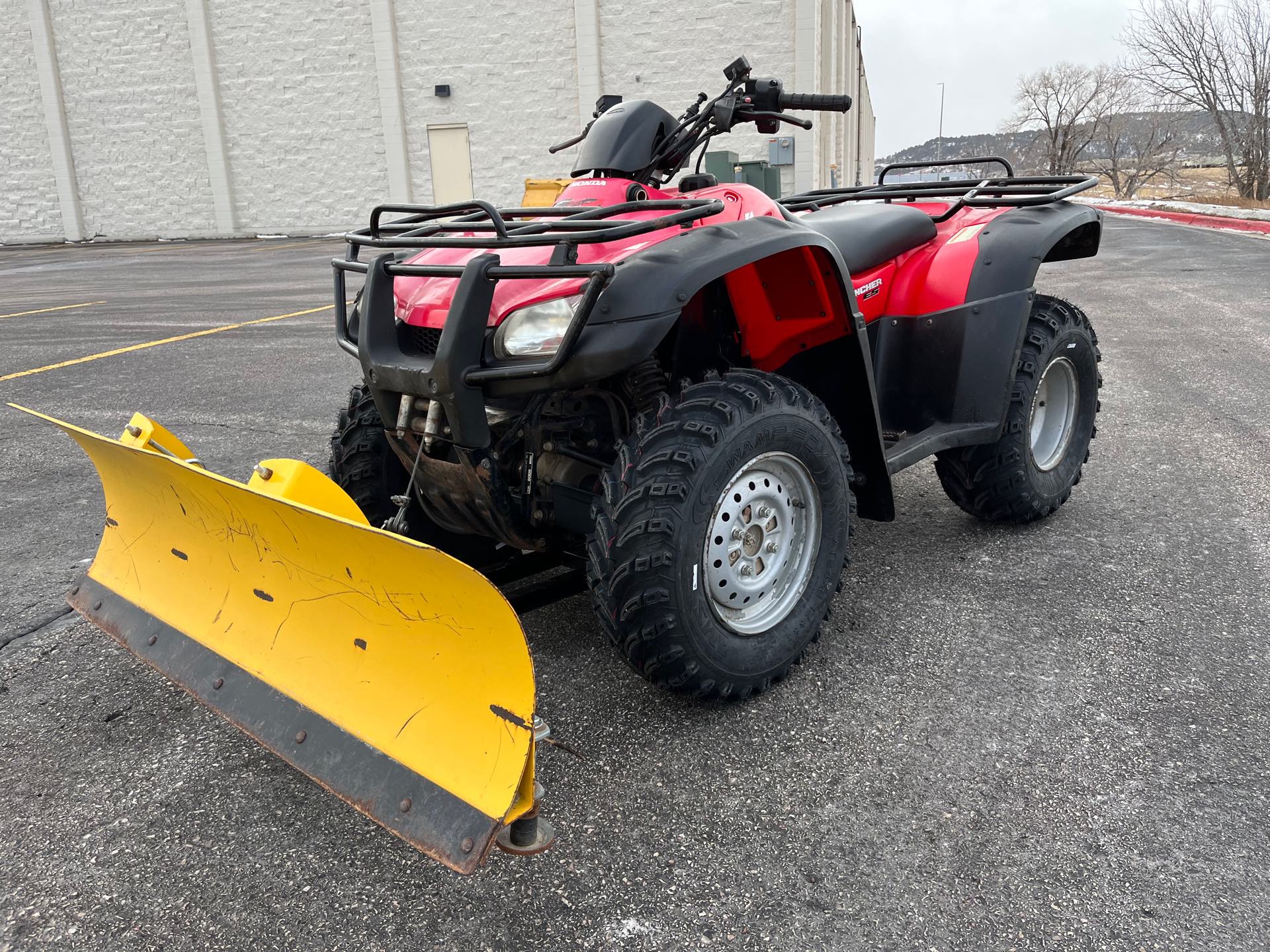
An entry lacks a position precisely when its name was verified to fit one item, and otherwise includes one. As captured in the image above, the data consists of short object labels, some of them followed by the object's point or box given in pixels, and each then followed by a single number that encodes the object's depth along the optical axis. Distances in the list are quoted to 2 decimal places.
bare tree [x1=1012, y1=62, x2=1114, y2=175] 49.62
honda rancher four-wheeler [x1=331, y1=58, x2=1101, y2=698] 2.40
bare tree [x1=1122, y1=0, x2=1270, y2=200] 28.45
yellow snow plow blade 1.94
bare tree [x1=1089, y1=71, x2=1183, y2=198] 45.34
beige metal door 26.05
